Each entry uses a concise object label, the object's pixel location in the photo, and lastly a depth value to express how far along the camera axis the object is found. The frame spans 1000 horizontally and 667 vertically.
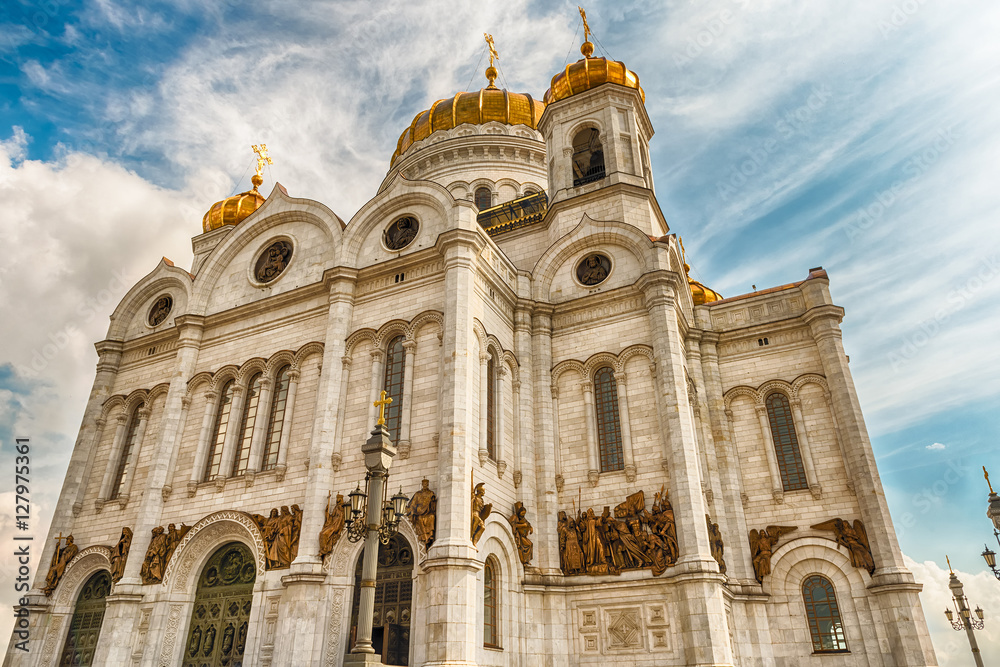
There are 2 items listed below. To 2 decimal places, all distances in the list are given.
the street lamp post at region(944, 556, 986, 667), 18.25
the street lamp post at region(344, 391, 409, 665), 9.83
